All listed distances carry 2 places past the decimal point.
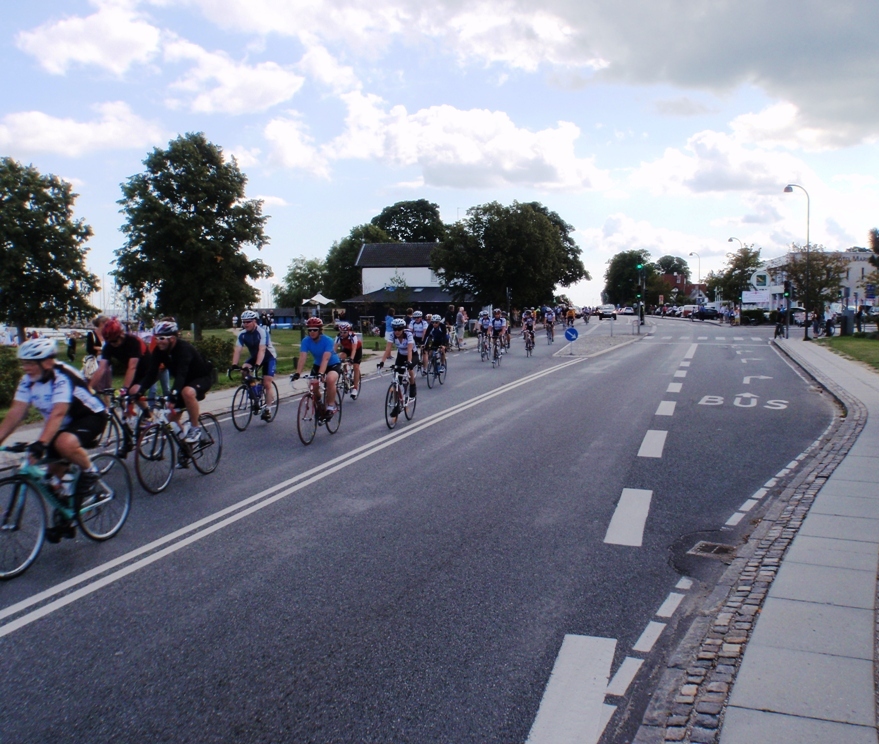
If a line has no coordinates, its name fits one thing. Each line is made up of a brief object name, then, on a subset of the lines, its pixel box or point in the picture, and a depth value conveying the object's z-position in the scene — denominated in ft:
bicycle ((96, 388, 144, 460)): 32.27
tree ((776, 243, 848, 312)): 173.37
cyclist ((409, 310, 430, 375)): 64.13
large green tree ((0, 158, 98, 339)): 161.79
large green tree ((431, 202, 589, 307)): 205.98
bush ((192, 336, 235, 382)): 71.61
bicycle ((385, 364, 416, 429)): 42.34
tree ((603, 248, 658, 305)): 499.92
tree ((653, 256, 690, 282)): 645.51
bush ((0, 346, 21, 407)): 53.57
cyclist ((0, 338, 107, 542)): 19.34
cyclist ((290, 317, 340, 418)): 39.06
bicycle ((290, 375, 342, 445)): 37.41
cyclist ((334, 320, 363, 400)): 53.36
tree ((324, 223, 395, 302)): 325.21
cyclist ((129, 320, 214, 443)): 29.08
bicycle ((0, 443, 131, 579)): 18.70
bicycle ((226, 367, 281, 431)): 42.55
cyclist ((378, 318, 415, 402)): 45.32
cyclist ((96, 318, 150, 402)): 30.30
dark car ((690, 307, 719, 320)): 269.23
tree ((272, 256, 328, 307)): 426.10
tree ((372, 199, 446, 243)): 351.75
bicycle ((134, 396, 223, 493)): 27.53
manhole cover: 20.68
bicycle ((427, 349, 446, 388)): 64.54
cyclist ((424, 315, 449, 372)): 64.49
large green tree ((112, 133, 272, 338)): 157.07
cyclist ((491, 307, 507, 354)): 88.58
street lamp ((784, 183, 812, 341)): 159.60
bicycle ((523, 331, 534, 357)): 103.96
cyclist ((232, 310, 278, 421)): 39.37
